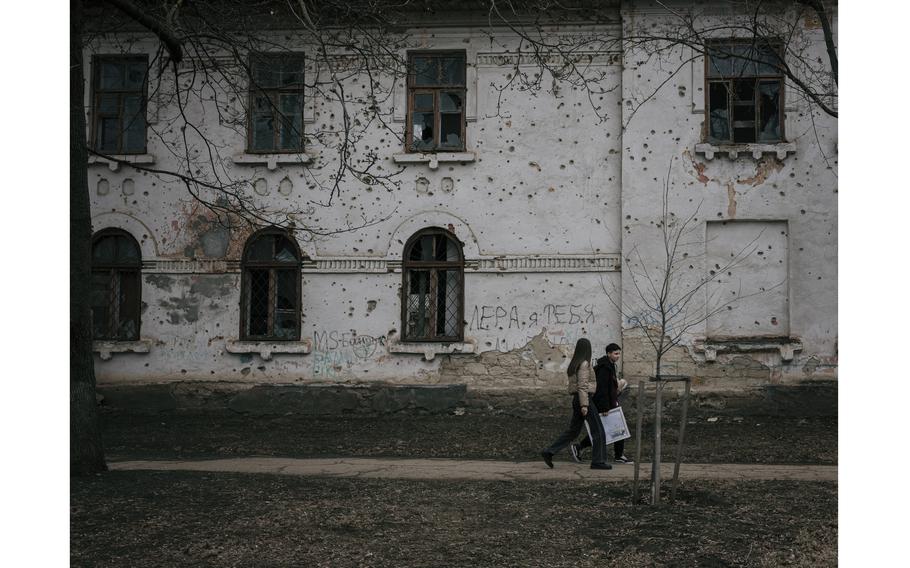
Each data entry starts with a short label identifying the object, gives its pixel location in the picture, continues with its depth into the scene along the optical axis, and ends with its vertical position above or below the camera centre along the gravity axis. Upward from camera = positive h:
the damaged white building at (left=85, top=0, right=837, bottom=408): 13.62 +1.07
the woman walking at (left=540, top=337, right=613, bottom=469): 9.73 -1.53
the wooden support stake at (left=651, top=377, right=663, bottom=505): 7.00 -1.61
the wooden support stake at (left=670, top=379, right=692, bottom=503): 7.02 -1.44
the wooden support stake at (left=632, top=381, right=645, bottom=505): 6.95 -1.33
